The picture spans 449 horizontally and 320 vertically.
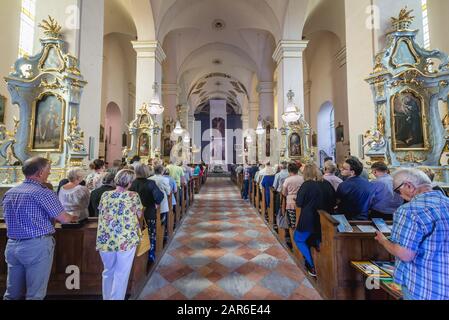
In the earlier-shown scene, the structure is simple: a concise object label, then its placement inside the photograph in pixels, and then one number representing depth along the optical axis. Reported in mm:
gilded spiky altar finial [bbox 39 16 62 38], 4031
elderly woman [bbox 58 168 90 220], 2441
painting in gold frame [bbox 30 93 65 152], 4020
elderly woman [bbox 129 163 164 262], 2986
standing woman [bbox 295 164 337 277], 2672
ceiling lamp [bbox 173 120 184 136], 11164
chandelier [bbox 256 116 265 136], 11906
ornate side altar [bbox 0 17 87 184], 3961
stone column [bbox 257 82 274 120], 12734
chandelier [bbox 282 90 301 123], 6893
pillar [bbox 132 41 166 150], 7898
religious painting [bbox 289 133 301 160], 8062
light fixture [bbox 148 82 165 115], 6812
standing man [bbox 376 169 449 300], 1233
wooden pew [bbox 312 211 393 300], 2148
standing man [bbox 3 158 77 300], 1693
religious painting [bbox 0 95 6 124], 5707
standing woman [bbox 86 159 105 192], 3410
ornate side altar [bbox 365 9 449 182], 3865
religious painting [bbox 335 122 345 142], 10365
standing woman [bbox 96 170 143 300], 1937
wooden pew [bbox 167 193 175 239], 4171
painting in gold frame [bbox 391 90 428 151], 3943
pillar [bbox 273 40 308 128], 8062
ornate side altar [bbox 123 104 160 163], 7672
